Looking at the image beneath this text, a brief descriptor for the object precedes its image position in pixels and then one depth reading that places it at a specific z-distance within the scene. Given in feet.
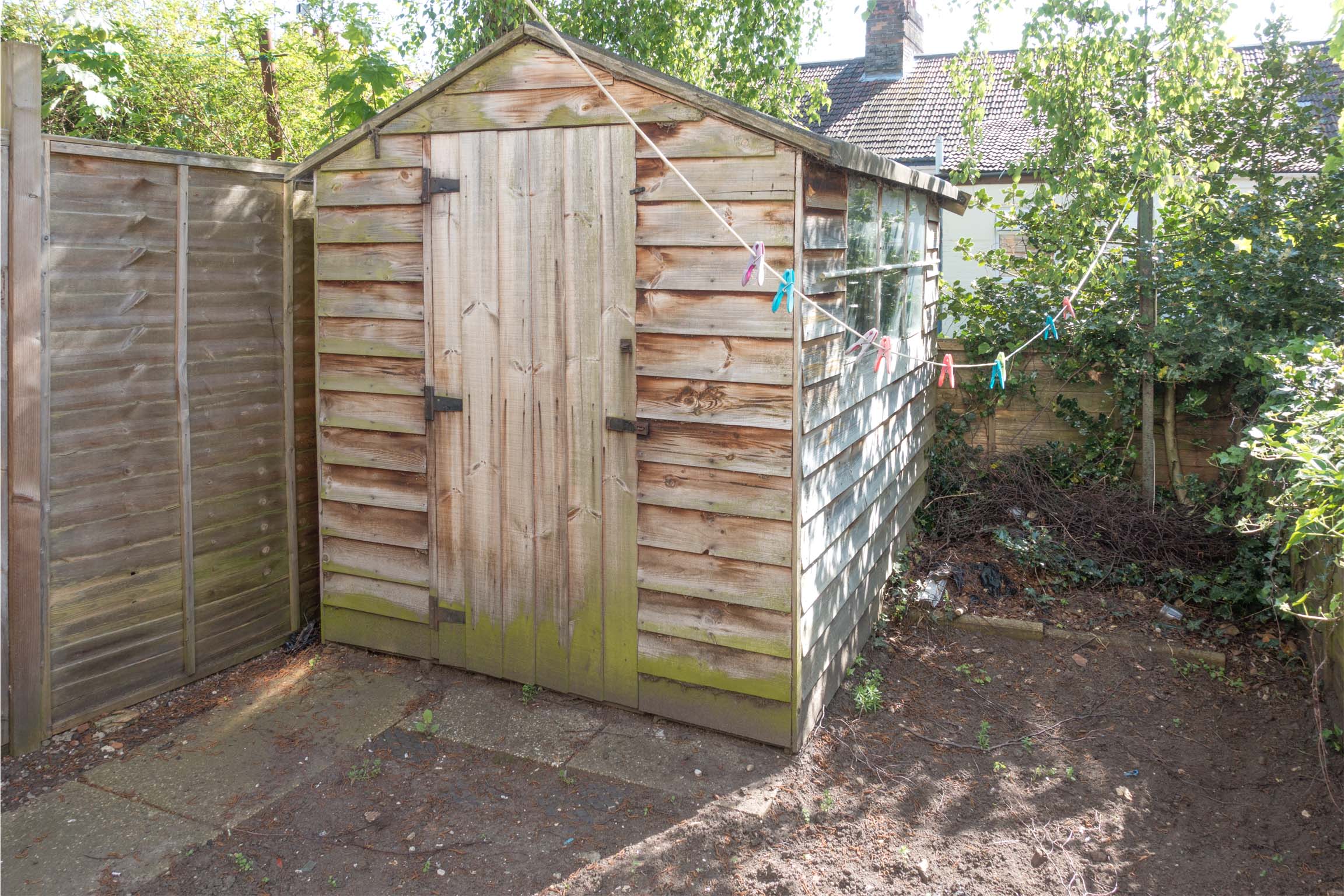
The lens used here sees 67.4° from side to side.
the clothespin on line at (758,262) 12.20
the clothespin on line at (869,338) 13.67
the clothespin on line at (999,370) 15.14
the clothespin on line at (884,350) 14.06
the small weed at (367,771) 12.89
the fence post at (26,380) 12.26
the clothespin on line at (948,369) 13.50
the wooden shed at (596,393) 13.15
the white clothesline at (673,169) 12.47
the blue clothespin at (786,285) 12.00
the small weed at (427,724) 14.15
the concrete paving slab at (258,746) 12.42
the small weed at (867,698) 15.05
